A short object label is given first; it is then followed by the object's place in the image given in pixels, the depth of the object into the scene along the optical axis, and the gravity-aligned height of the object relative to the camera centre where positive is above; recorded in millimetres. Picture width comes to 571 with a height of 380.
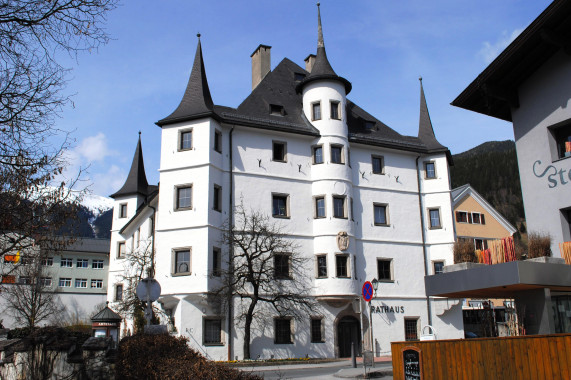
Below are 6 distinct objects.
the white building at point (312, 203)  29531 +6950
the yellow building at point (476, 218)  46719 +8331
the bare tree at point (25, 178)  9828 +2833
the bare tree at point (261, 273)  29094 +2724
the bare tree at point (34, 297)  52281 +3383
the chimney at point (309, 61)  42875 +19277
